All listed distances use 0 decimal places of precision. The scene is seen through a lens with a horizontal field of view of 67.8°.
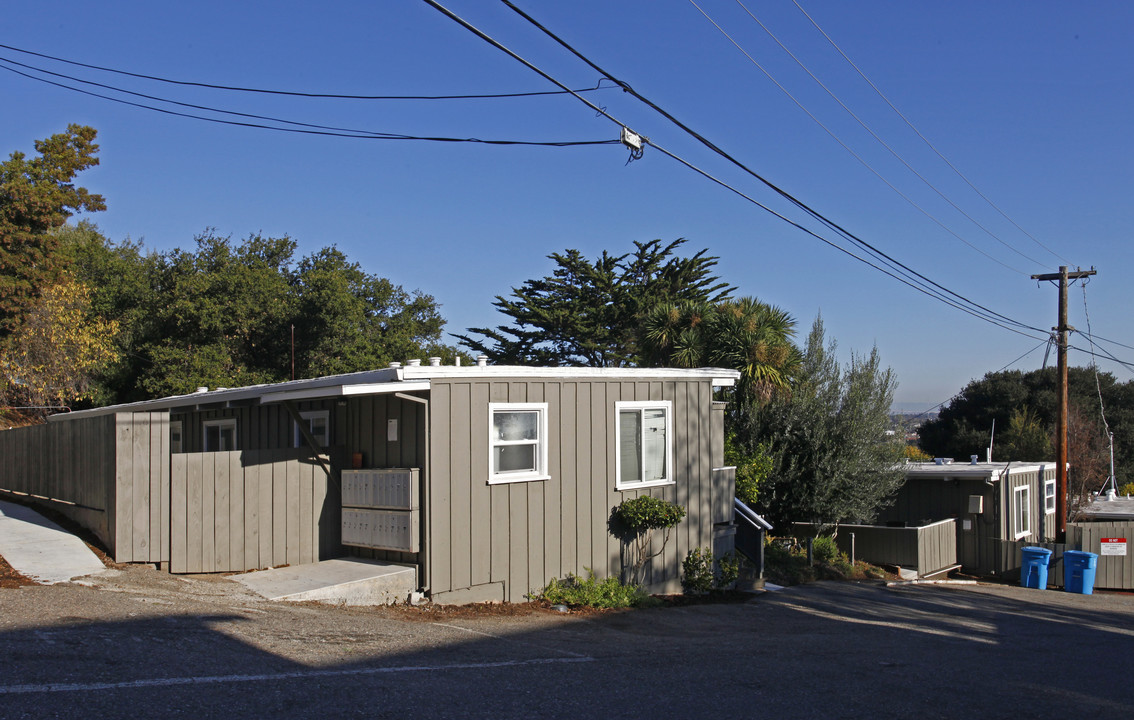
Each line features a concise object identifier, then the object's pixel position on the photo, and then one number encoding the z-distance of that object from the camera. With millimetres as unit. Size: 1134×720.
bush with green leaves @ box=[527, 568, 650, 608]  10781
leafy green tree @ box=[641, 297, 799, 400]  17875
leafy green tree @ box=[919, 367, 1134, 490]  46375
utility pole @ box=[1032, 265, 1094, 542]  20828
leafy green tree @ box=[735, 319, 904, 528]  17453
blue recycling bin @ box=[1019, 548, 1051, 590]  18828
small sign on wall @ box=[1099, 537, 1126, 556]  20641
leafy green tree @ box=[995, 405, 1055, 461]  36906
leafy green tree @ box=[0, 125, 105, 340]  20797
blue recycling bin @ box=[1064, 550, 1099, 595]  19047
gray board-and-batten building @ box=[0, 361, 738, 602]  9367
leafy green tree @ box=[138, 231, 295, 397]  33100
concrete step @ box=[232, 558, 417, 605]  8812
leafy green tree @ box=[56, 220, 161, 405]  34906
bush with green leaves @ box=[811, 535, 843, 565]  17422
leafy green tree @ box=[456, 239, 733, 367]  38000
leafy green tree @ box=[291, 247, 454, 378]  35938
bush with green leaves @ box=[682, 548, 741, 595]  12812
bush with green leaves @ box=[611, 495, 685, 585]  11656
